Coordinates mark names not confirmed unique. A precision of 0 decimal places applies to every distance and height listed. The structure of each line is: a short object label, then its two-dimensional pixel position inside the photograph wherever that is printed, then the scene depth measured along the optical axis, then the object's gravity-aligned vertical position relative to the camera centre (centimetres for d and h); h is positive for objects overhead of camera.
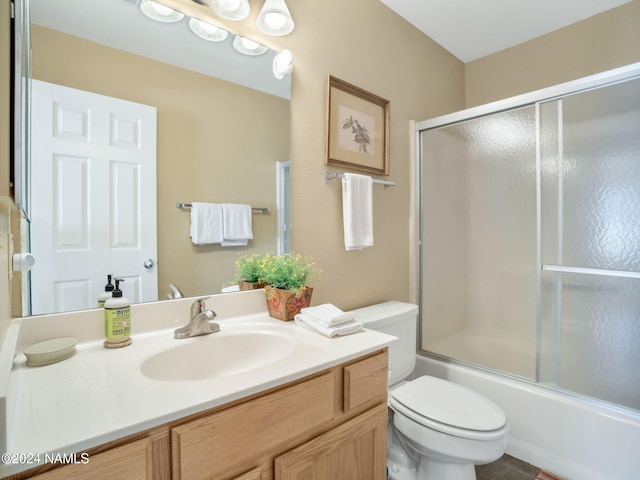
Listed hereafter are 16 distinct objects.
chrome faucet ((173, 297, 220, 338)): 102 -28
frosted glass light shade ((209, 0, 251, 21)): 120 +87
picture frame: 160 +58
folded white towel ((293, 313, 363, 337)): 104 -29
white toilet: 117 -70
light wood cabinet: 57 -43
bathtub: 137 -89
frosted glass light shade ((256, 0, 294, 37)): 130 +90
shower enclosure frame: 146 +40
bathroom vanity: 54 -35
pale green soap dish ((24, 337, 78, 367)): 78 -27
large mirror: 93 +32
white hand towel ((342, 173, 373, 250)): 157 +14
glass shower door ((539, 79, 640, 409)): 161 +1
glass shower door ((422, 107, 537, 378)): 201 -8
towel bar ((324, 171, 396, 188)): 157 +30
